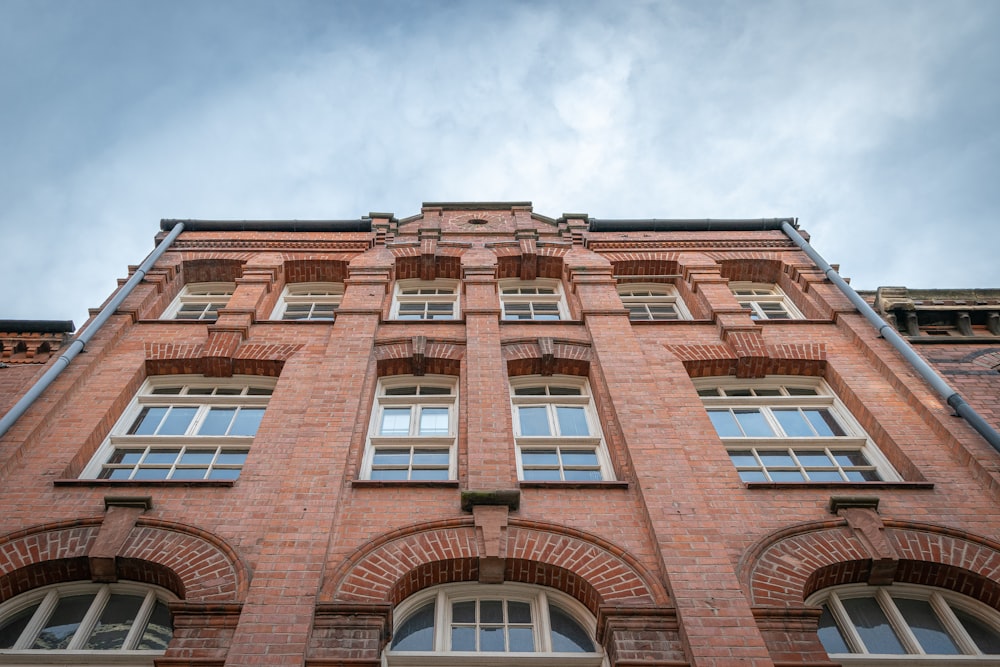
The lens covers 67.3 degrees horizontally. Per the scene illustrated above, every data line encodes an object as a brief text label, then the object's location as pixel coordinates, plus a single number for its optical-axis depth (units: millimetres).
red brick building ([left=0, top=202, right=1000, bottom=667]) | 7496
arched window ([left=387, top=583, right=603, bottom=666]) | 7348
